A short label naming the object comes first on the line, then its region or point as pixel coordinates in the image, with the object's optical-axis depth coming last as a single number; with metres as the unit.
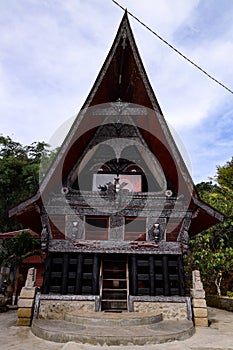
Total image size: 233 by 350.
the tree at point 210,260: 12.96
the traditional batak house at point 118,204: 9.08
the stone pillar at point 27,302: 8.15
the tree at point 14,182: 22.62
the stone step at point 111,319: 7.00
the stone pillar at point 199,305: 8.28
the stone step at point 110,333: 5.94
